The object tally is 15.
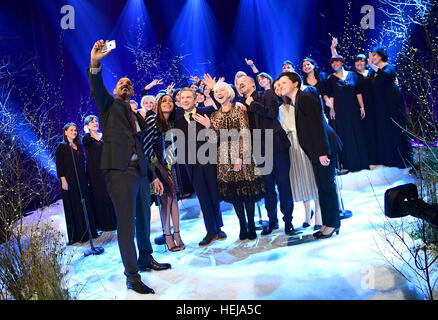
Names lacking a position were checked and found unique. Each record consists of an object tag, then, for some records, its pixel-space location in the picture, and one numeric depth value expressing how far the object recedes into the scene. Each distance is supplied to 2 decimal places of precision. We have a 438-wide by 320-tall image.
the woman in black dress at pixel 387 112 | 5.70
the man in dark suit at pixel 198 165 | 4.29
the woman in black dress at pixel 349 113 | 6.02
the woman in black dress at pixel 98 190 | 5.51
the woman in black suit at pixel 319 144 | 3.85
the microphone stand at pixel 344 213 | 4.48
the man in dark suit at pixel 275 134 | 4.24
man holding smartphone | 3.18
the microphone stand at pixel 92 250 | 4.70
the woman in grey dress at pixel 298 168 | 4.29
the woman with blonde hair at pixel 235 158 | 4.16
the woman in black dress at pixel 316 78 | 5.63
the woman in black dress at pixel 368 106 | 6.05
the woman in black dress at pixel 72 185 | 5.33
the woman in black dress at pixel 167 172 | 4.21
